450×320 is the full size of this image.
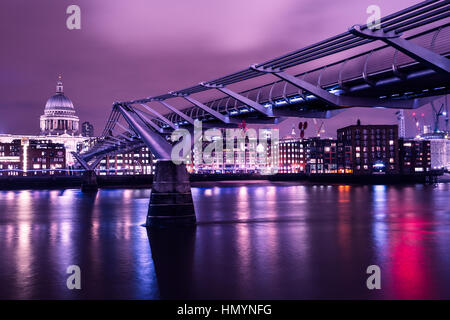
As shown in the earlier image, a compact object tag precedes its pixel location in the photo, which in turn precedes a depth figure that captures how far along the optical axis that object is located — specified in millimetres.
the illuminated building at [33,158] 193375
